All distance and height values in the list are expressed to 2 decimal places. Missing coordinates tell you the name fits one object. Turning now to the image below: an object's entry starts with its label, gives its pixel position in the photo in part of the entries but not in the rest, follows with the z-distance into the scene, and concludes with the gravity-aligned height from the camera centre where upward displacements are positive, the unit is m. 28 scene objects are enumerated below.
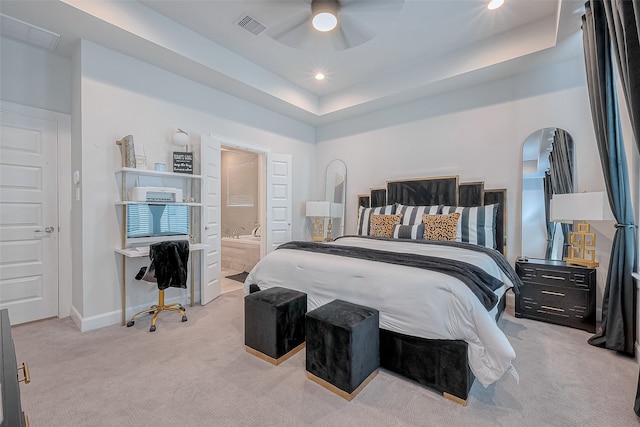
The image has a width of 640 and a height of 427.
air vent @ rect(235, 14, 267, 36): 2.95 +2.00
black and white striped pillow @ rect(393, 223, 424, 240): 3.49 -0.28
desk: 2.81 -0.56
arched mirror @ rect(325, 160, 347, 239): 5.12 +0.34
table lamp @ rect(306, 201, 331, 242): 4.79 -0.01
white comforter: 1.66 -0.61
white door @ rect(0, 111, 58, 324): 2.78 -0.09
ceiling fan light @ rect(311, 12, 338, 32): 2.22 +1.53
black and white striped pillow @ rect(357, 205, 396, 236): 4.11 -0.07
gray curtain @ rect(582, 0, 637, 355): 2.28 +0.22
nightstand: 2.71 -0.85
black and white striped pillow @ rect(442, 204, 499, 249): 3.35 -0.20
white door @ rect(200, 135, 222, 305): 3.57 -0.13
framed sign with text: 3.38 +0.57
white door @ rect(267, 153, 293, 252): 4.59 +0.17
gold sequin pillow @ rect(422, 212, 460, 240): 3.36 -0.21
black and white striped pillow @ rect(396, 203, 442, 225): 3.72 -0.03
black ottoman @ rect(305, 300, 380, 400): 1.76 -0.90
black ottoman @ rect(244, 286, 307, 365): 2.16 -0.92
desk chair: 2.74 -0.60
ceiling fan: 2.18 +1.56
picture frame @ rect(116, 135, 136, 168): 2.90 +0.59
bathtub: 5.20 -0.86
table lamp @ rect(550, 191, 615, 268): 2.55 -0.05
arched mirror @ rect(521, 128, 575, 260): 3.18 +0.29
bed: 1.69 -0.59
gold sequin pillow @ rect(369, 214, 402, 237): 3.79 -0.20
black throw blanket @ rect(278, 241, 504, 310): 1.86 -0.41
